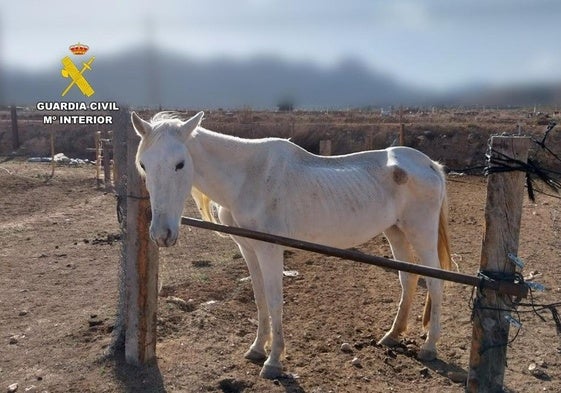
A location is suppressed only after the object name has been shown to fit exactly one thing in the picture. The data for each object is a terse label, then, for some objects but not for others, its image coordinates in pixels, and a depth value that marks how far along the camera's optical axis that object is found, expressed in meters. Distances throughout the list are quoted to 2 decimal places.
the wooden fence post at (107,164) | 13.01
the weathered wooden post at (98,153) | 13.82
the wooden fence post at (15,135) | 23.72
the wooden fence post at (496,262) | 2.46
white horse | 3.37
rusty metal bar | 2.48
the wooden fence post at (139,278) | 3.89
